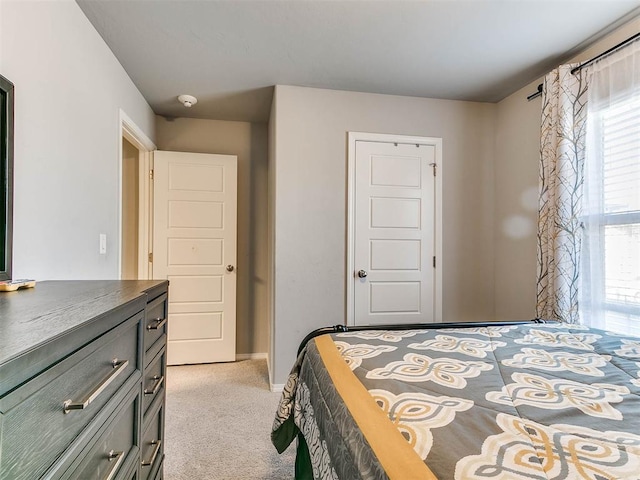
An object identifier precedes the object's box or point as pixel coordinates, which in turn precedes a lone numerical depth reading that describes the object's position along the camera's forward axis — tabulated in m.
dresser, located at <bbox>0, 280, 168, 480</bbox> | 0.46
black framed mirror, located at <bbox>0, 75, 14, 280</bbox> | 1.13
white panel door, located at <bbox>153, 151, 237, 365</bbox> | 3.24
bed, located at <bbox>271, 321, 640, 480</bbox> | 0.59
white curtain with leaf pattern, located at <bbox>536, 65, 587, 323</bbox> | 2.14
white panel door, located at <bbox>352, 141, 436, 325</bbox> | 2.85
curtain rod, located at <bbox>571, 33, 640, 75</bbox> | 1.86
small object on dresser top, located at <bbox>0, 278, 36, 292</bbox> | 1.00
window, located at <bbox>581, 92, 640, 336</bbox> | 1.89
